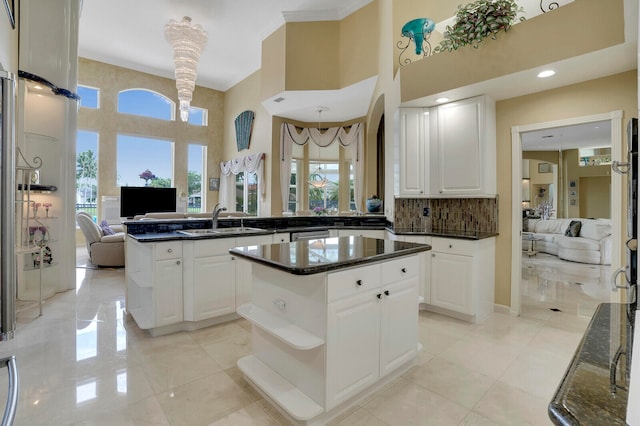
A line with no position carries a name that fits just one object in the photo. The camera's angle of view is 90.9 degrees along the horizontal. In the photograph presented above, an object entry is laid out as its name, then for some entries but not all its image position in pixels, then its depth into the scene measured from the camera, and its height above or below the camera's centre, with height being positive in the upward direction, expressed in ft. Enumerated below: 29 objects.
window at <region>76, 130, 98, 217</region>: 24.99 +3.43
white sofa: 19.75 -1.87
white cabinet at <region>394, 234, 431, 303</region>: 11.43 -1.98
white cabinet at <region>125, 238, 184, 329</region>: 8.99 -2.02
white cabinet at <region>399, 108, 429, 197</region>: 12.10 +2.45
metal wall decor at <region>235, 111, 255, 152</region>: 26.99 +7.54
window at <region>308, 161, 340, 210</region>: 25.71 +2.33
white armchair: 18.11 -1.79
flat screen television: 25.68 +1.17
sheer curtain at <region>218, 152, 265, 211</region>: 25.34 +3.76
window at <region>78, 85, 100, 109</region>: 24.99 +9.48
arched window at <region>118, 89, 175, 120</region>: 26.76 +9.71
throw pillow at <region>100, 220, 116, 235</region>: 19.78 -1.02
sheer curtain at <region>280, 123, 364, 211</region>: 22.99 +5.57
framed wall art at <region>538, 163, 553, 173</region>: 24.91 +3.61
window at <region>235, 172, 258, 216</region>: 27.22 +1.92
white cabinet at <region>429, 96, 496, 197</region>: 10.98 +2.35
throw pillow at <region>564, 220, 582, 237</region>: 21.54 -1.06
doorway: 9.32 +0.58
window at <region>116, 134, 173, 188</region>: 26.68 +4.61
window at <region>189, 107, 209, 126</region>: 30.25 +9.51
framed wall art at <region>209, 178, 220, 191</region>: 30.96 +2.95
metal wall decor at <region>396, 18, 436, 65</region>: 11.56 +6.84
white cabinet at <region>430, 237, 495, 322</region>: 10.46 -2.16
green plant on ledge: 9.09 +5.75
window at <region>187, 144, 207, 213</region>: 30.14 +3.58
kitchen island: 5.44 -2.08
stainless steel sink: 10.11 -0.60
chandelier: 17.10 +9.25
